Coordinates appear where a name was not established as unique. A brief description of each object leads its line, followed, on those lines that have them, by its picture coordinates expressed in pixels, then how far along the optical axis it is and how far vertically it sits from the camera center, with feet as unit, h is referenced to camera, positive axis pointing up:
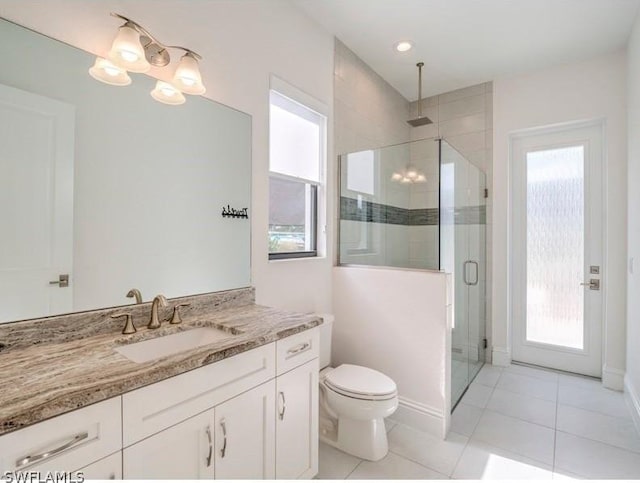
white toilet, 5.82 -3.09
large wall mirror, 3.80 +0.77
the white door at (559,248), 9.56 -0.15
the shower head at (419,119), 9.52 +3.67
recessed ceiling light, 8.63 +5.35
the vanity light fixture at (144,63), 4.33 +2.53
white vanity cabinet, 2.62 -1.92
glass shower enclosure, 7.74 +0.67
